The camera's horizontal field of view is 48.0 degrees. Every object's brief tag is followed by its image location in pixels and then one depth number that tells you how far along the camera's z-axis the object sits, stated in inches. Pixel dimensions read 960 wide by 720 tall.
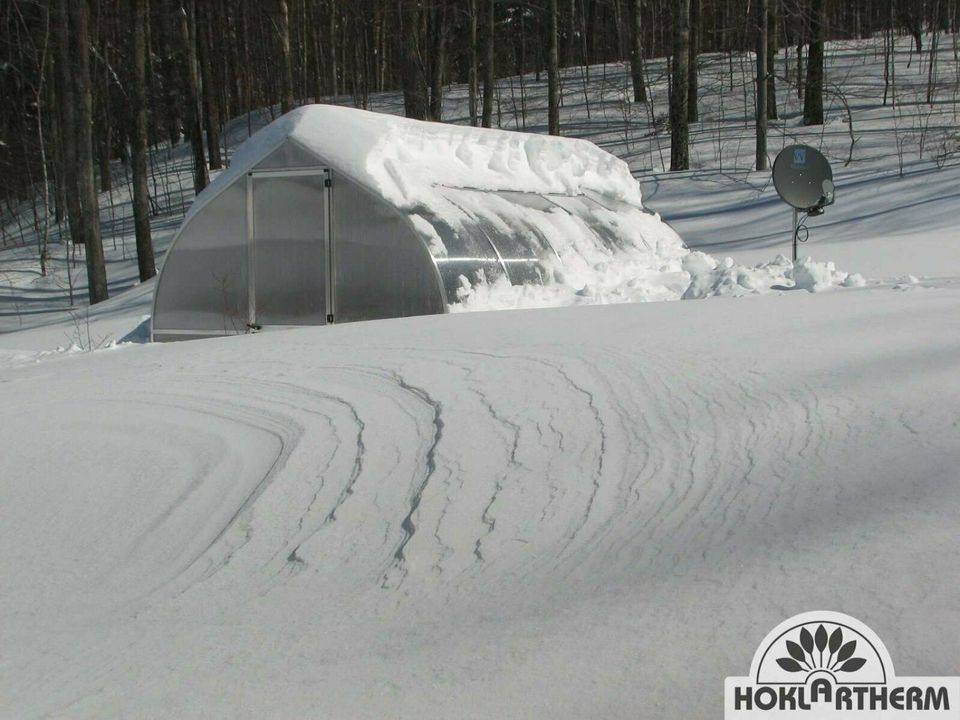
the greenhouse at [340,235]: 386.3
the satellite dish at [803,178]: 461.1
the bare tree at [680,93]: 815.7
